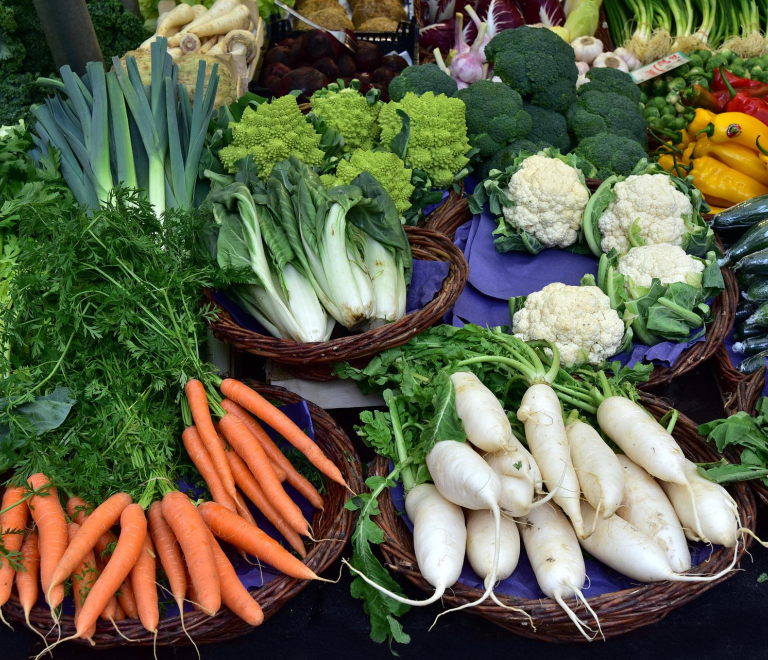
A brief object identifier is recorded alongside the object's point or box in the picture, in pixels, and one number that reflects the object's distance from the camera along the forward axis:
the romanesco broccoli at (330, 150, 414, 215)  2.41
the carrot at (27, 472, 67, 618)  1.43
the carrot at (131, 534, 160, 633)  1.42
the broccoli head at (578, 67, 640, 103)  3.18
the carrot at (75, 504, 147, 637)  1.39
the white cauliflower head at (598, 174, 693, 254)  2.42
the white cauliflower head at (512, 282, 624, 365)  2.09
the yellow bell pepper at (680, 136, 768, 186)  3.00
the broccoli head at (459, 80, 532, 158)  2.83
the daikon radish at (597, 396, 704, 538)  1.60
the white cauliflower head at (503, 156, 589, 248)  2.54
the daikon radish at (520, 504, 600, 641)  1.44
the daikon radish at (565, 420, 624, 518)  1.55
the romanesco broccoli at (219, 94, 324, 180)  2.43
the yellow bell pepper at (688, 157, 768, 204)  2.97
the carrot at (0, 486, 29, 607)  1.47
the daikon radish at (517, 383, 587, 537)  1.56
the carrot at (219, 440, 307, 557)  1.72
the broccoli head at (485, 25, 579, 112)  2.98
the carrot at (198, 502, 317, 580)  1.55
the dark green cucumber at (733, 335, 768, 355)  2.23
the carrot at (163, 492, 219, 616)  1.46
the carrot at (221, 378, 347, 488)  1.82
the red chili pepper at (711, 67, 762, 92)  3.37
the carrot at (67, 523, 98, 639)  1.47
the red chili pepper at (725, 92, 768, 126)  3.18
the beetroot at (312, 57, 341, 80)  3.26
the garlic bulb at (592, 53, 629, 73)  3.70
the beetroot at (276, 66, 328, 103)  3.14
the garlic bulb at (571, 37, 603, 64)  3.79
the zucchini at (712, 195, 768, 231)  2.56
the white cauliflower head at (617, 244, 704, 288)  2.25
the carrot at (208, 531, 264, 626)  1.46
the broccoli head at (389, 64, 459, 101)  2.92
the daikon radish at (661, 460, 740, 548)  1.51
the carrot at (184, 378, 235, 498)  1.76
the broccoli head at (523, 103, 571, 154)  2.98
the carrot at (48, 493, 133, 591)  1.42
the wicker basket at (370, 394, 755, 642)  1.44
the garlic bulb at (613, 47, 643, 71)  3.80
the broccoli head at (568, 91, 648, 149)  2.98
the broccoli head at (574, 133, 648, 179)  2.77
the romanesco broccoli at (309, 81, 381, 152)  2.72
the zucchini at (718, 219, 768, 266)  2.37
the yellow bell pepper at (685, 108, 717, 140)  3.19
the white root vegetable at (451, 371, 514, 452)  1.58
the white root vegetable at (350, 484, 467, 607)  1.45
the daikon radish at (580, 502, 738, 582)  1.44
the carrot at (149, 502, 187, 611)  1.50
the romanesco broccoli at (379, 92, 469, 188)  2.66
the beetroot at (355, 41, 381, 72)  3.37
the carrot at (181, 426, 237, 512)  1.74
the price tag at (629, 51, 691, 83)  3.54
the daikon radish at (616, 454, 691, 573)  1.51
